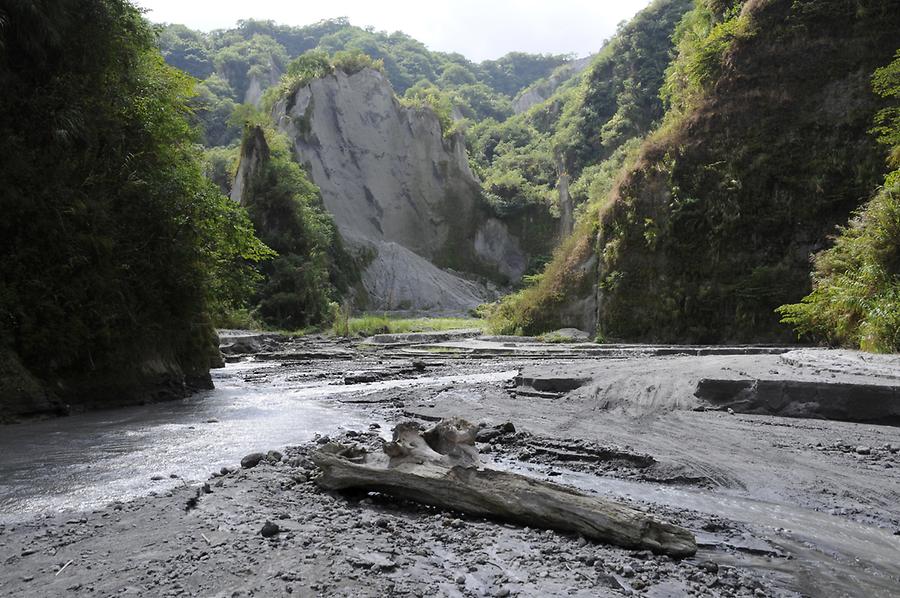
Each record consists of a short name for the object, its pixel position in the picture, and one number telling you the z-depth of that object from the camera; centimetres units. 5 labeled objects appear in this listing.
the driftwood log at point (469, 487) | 423
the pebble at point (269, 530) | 452
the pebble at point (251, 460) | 661
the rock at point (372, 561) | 398
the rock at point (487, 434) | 776
